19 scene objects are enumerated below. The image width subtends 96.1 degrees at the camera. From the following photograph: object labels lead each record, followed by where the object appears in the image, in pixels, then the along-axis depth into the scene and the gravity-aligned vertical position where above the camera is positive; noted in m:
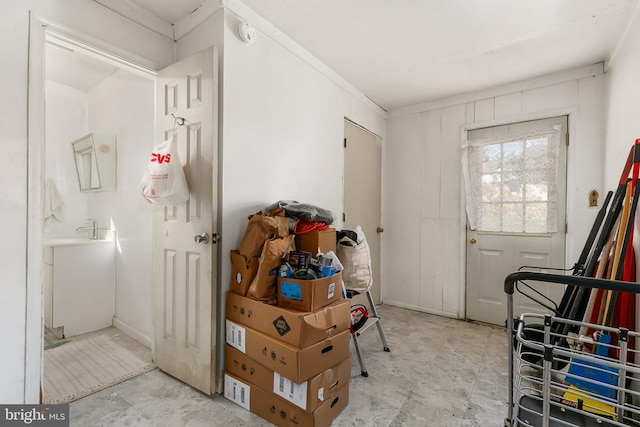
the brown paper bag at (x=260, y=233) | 1.76 -0.14
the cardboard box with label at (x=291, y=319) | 1.50 -0.62
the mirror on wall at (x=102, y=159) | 2.88 +0.49
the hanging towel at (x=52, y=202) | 3.16 +0.06
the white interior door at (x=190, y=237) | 1.83 -0.20
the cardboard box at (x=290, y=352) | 1.46 -0.79
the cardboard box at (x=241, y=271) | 1.77 -0.39
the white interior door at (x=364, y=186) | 3.17 +0.30
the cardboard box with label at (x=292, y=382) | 1.49 -0.96
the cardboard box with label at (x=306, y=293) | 1.57 -0.46
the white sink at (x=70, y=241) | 2.71 -0.34
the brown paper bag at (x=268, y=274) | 1.69 -0.38
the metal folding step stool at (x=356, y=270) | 2.27 -0.47
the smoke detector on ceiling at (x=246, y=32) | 1.91 +1.19
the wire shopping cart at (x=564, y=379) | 0.90 -0.60
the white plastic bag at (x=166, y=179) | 1.82 +0.19
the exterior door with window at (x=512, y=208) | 2.82 +0.06
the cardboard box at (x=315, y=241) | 1.92 -0.21
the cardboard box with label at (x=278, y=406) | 1.52 -1.11
